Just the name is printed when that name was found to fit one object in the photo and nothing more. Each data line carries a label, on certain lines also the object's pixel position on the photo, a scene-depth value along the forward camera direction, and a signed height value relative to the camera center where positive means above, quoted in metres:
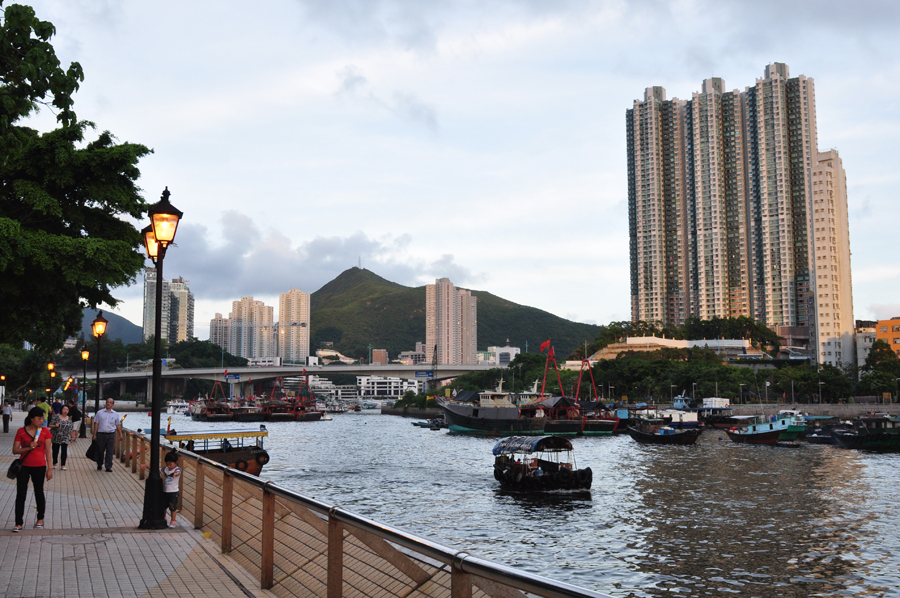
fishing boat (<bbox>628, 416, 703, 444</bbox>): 67.75 -7.52
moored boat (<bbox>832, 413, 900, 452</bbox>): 61.28 -7.02
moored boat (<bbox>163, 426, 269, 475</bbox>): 31.44 -4.47
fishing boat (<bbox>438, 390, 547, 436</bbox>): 84.31 -7.21
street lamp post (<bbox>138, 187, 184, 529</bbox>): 12.41 +0.13
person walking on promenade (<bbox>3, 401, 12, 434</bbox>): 42.19 -3.33
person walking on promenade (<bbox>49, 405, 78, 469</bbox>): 22.06 -2.27
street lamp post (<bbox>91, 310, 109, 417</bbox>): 28.35 +1.34
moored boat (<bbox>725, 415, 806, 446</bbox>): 67.31 -7.31
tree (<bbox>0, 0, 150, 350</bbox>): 12.40 +3.71
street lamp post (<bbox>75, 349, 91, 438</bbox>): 39.81 -4.02
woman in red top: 11.66 -1.67
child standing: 13.02 -2.26
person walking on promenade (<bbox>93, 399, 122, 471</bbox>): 21.61 -2.21
